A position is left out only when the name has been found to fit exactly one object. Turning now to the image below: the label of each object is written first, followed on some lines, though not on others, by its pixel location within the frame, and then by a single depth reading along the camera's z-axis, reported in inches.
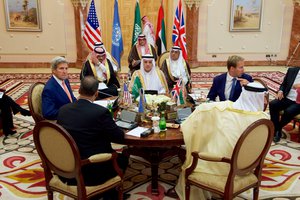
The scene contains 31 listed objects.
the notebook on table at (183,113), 140.4
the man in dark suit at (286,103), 194.1
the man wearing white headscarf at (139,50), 272.4
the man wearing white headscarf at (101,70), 217.5
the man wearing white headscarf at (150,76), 193.2
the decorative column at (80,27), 395.5
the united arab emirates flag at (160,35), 359.6
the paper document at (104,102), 160.6
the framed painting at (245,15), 409.7
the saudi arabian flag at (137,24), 331.9
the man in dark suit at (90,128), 109.1
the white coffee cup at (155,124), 128.4
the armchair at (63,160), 104.1
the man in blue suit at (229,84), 170.7
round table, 121.1
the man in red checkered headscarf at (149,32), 327.9
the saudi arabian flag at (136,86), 173.6
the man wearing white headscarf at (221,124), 113.5
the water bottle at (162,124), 129.0
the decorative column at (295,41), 414.6
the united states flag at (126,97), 154.6
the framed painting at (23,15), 396.8
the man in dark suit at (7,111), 203.8
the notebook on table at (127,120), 133.3
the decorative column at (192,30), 404.5
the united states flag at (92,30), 268.1
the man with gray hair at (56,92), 152.5
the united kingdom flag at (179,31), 294.9
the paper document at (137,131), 124.9
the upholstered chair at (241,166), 106.5
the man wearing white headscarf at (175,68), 224.4
